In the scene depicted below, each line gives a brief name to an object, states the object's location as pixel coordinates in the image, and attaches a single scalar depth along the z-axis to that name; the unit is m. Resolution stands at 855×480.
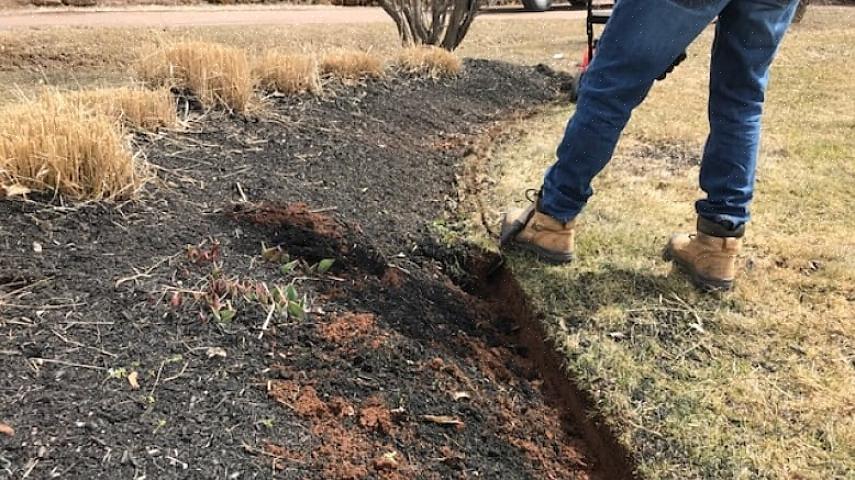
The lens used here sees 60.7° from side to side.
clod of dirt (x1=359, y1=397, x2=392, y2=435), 1.93
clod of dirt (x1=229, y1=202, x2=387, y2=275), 2.69
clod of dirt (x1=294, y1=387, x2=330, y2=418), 1.89
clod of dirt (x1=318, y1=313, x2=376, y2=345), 2.21
